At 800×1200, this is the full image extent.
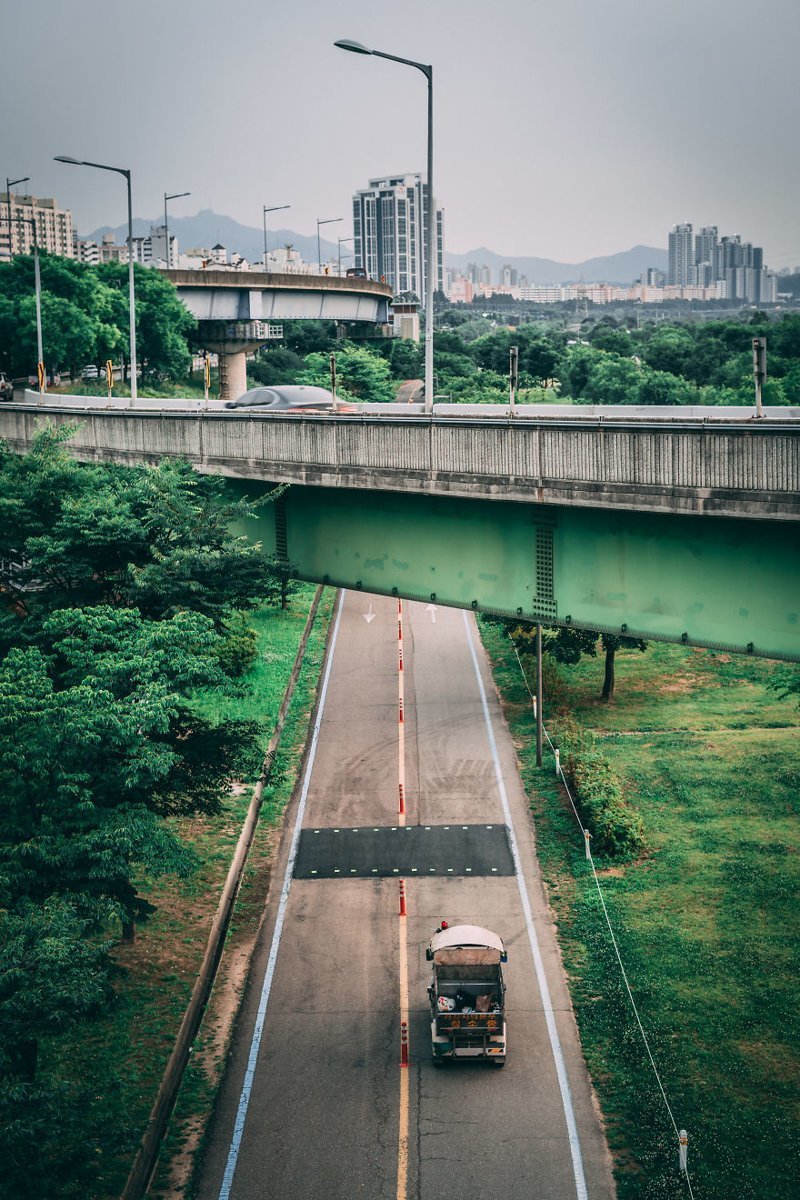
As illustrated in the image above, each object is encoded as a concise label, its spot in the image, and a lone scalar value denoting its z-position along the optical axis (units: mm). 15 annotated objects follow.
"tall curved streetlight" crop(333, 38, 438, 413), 27312
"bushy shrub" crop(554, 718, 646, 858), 32969
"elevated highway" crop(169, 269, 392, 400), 98188
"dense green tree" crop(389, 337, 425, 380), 126312
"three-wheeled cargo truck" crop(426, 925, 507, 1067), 23500
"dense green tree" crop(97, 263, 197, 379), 81875
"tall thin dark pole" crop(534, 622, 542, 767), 37750
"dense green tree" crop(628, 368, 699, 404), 102625
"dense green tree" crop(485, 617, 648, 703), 43938
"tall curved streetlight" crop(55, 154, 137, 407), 40438
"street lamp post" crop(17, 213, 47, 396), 56844
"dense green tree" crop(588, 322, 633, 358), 151875
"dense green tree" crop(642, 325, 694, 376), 125750
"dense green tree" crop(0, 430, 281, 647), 27828
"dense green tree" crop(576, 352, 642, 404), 110438
